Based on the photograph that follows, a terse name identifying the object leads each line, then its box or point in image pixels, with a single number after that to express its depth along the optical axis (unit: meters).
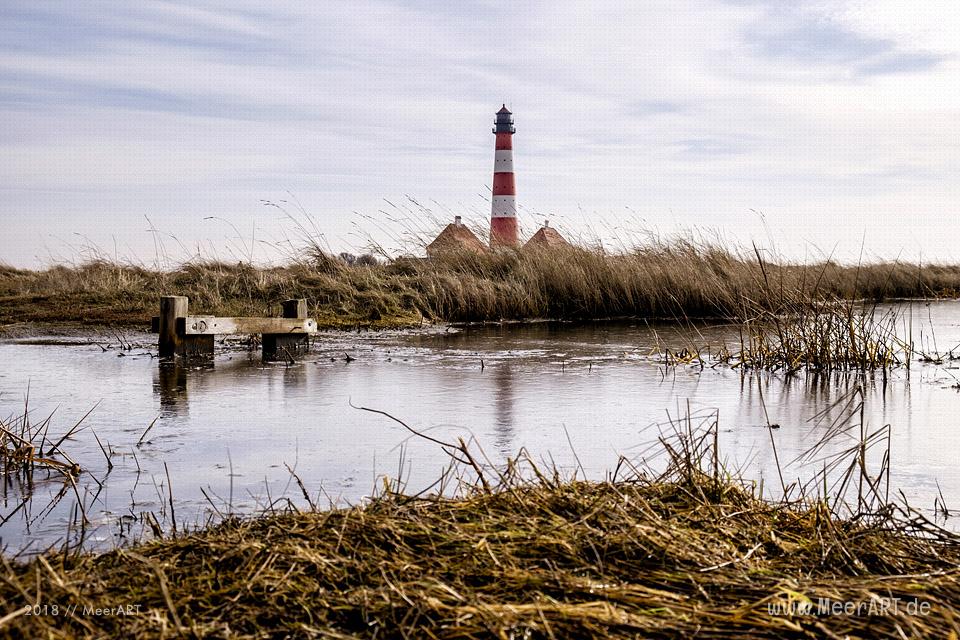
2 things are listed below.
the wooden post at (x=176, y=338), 8.09
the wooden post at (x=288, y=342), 8.62
